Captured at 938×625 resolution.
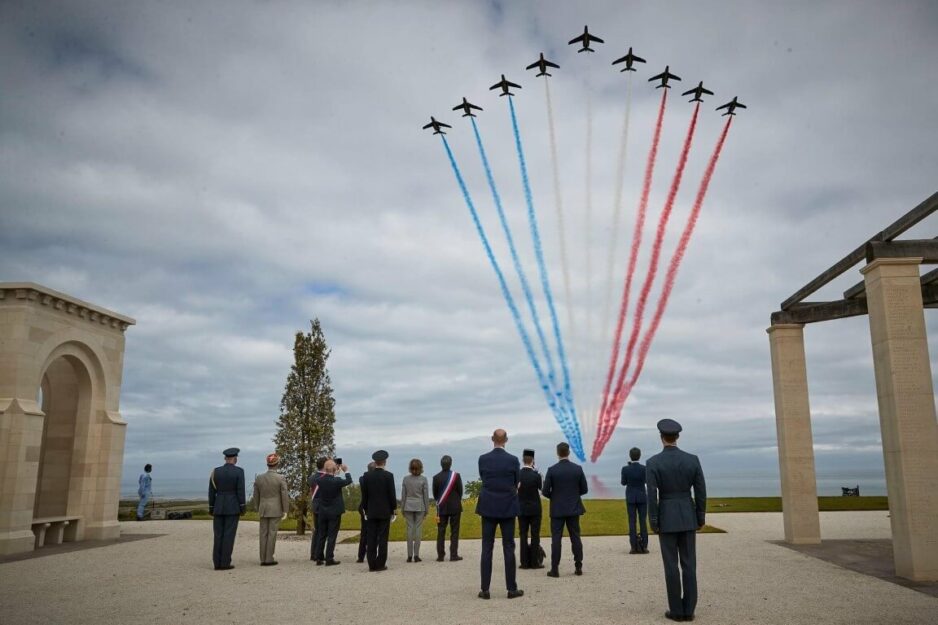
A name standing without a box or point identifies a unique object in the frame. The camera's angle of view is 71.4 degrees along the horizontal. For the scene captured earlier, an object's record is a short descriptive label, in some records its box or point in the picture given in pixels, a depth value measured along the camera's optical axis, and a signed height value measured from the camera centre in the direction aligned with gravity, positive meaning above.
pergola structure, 10.98 +1.17
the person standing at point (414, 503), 13.84 -1.05
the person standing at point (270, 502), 13.51 -1.03
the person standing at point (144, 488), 24.22 -1.37
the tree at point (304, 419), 19.06 +0.96
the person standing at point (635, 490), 14.05 -0.79
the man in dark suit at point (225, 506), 12.86 -1.06
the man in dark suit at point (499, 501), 9.34 -0.71
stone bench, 16.70 -2.06
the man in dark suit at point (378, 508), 12.45 -1.06
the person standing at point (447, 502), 13.73 -1.03
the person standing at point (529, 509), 11.80 -0.99
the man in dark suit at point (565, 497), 11.28 -0.76
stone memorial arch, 15.91 +1.29
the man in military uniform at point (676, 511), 7.85 -0.71
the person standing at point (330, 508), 13.52 -1.14
